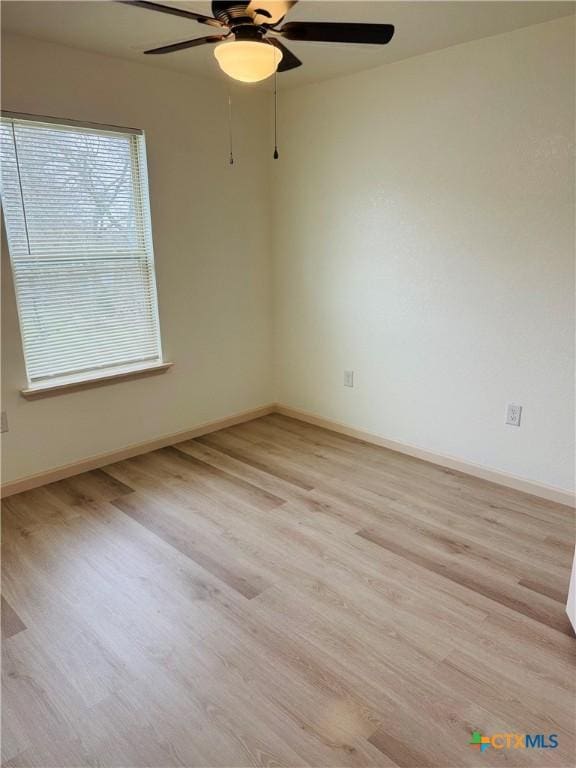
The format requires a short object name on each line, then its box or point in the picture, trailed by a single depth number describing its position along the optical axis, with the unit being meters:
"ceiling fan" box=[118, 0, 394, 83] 1.53
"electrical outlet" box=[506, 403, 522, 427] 2.86
